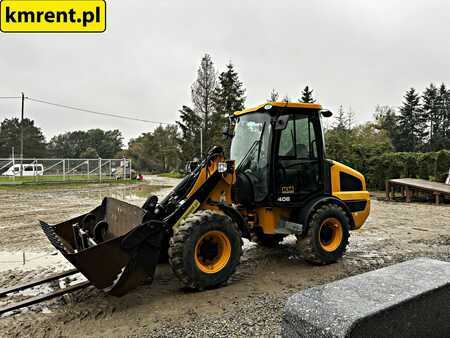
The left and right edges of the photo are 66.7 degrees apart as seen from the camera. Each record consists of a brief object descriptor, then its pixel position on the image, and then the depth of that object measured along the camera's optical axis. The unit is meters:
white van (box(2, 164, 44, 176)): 24.87
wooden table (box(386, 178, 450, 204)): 12.25
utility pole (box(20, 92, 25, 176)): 24.94
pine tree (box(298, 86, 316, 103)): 34.15
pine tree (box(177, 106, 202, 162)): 33.88
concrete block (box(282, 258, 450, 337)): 2.02
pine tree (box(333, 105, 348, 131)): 31.94
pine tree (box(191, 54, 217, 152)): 33.81
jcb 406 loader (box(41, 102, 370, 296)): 3.83
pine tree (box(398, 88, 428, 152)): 46.19
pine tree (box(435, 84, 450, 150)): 44.87
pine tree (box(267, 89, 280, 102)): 27.02
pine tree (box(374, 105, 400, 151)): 46.22
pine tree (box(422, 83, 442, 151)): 47.66
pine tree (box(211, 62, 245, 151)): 32.75
